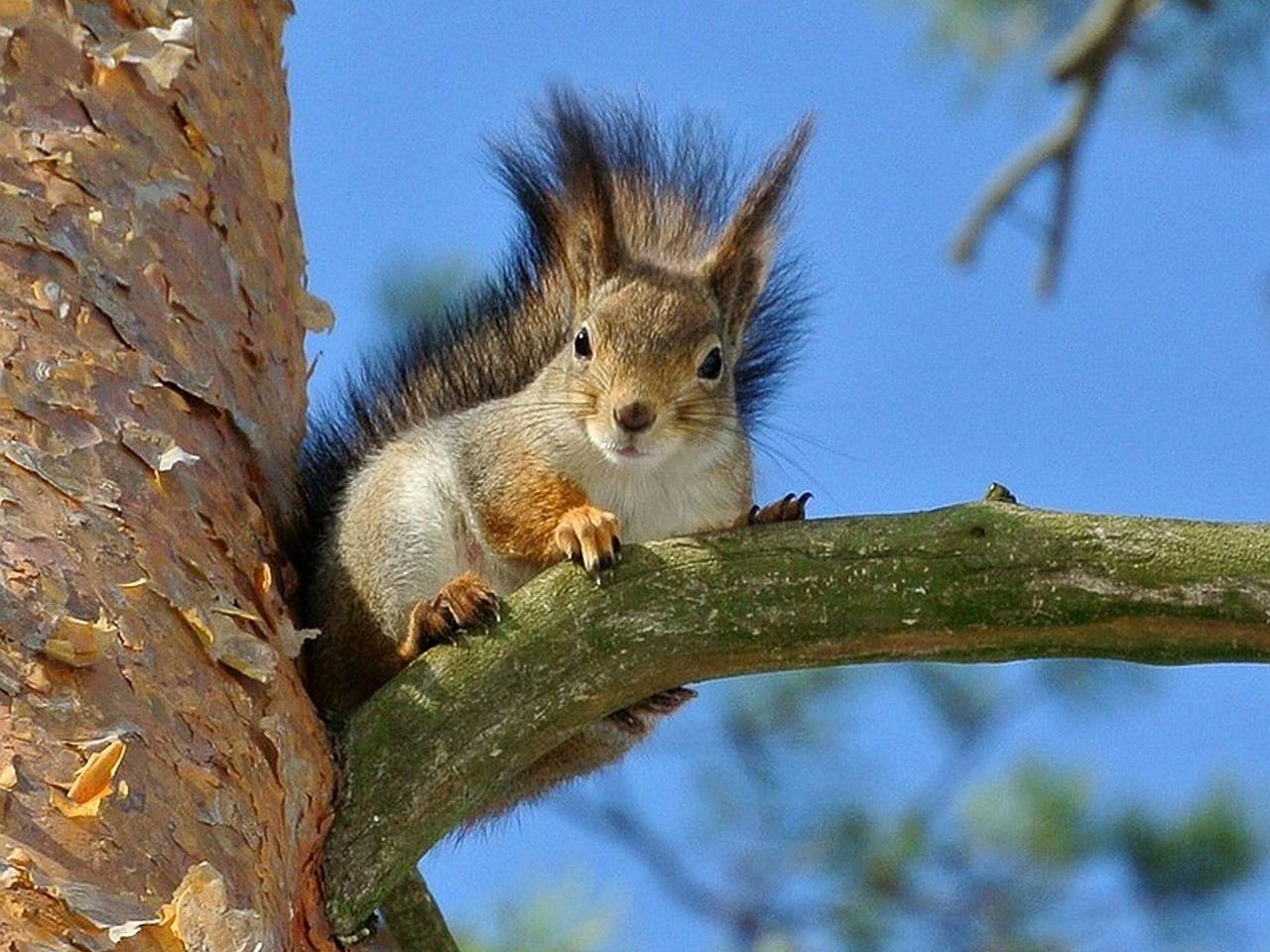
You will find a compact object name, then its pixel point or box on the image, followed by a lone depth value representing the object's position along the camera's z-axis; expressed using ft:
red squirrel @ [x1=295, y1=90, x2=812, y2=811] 12.24
